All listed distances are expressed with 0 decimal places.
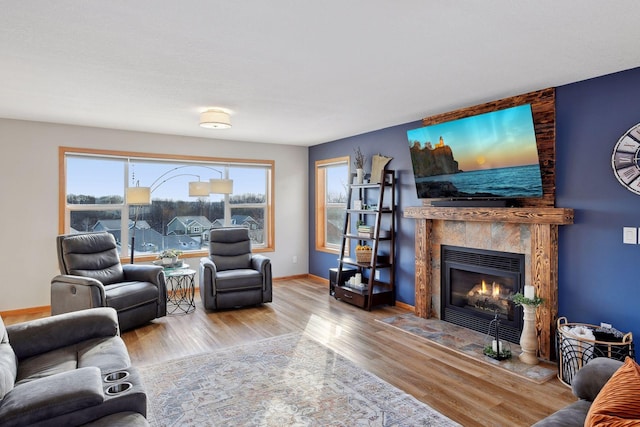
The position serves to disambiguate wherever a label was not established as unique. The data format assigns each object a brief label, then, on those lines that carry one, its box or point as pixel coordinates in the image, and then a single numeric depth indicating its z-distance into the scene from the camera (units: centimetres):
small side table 466
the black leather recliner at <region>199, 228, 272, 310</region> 468
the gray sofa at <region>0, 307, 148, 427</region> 152
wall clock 283
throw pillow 137
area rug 239
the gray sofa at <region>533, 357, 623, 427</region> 164
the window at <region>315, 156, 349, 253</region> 618
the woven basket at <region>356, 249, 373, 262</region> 512
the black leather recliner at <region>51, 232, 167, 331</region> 368
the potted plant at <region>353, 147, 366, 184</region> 535
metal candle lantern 331
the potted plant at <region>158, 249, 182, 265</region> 484
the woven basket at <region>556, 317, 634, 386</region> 272
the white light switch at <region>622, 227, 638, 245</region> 287
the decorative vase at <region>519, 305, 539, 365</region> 324
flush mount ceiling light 410
